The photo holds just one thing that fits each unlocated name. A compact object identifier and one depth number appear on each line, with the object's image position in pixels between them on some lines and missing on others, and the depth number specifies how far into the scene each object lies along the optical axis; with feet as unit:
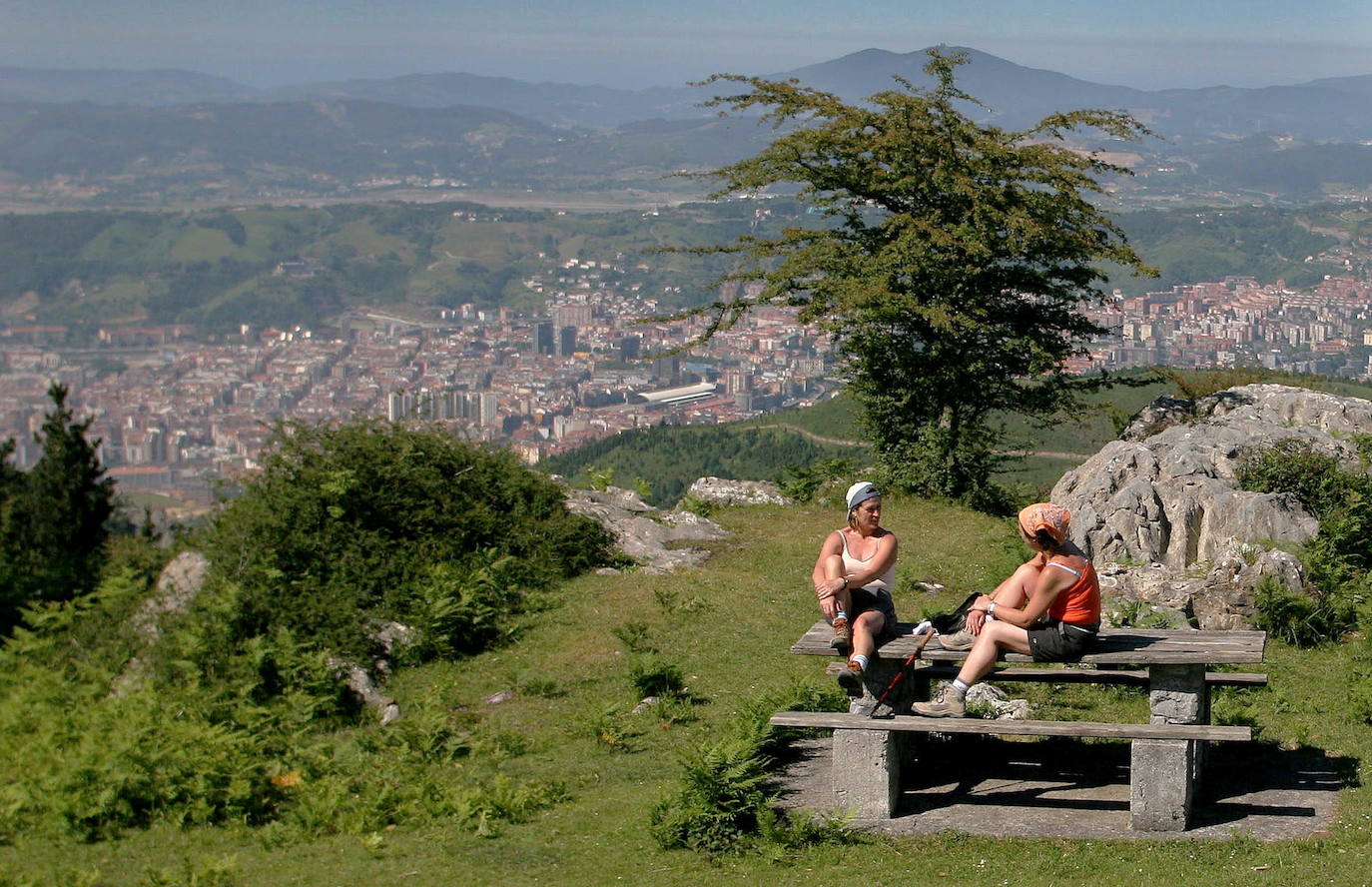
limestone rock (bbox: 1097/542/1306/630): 39.75
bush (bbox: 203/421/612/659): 43.37
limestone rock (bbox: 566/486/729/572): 53.26
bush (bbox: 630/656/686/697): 36.63
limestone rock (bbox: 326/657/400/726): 38.14
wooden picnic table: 24.52
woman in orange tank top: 25.46
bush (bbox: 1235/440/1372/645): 39.14
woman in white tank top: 26.68
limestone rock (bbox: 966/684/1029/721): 31.65
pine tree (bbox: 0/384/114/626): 62.08
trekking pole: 26.44
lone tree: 62.49
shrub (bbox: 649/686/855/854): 25.67
